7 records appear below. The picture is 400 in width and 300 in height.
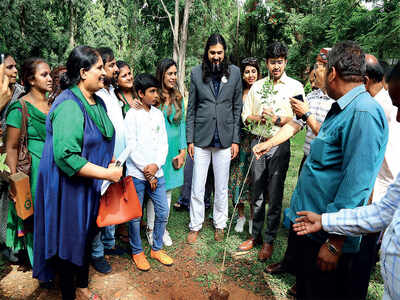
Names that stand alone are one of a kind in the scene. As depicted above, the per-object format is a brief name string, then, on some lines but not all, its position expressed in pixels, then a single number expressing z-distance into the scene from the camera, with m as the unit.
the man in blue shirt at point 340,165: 1.60
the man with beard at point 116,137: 3.00
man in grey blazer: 3.56
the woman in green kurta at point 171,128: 3.41
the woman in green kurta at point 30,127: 2.60
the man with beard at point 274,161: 3.29
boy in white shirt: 3.00
